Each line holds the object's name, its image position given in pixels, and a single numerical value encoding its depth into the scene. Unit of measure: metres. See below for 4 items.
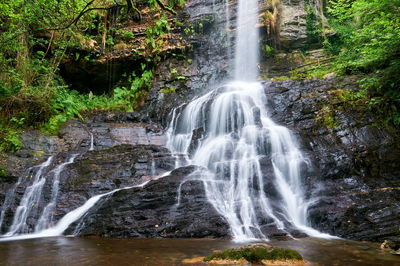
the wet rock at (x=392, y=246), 4.47
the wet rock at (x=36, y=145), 9.60
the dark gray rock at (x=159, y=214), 5.99
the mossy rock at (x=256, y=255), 3.84
